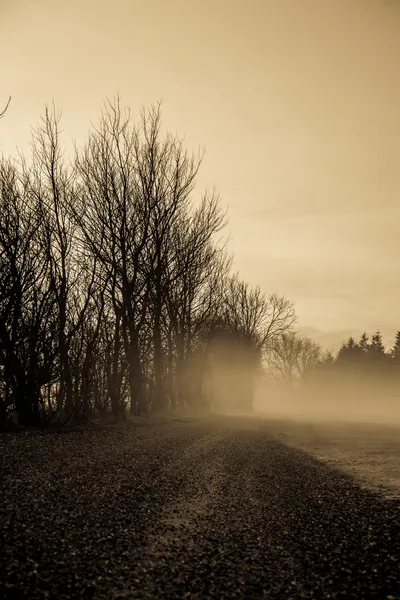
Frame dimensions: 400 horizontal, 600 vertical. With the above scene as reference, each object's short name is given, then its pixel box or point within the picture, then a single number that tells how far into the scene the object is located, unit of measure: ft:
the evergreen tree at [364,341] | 355.97
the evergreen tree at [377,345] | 315.00
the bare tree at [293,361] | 316.81
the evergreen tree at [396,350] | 300.89
